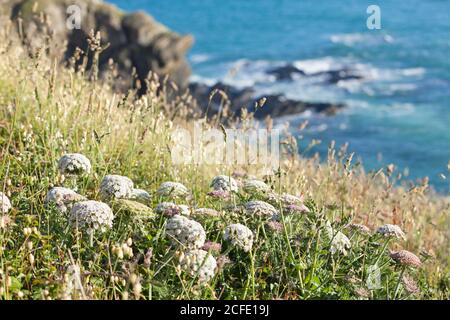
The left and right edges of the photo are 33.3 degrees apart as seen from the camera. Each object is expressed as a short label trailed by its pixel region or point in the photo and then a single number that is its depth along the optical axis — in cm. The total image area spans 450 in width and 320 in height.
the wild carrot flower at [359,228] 370
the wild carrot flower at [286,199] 376
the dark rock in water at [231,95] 3568
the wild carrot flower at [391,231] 353
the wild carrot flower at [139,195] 374
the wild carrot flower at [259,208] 349
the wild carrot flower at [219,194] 372
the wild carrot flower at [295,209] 360
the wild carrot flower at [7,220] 327
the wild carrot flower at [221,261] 303
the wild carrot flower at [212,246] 329
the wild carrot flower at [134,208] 342
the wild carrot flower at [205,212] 362
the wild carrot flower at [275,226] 350
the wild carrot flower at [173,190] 383
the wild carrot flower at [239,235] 329
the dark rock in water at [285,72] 4384
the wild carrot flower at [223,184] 386
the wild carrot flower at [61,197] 344
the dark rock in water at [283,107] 3556
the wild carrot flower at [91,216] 323
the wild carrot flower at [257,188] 395
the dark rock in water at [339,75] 4300
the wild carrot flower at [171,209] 356
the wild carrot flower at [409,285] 333
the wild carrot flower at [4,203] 336
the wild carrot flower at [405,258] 336
